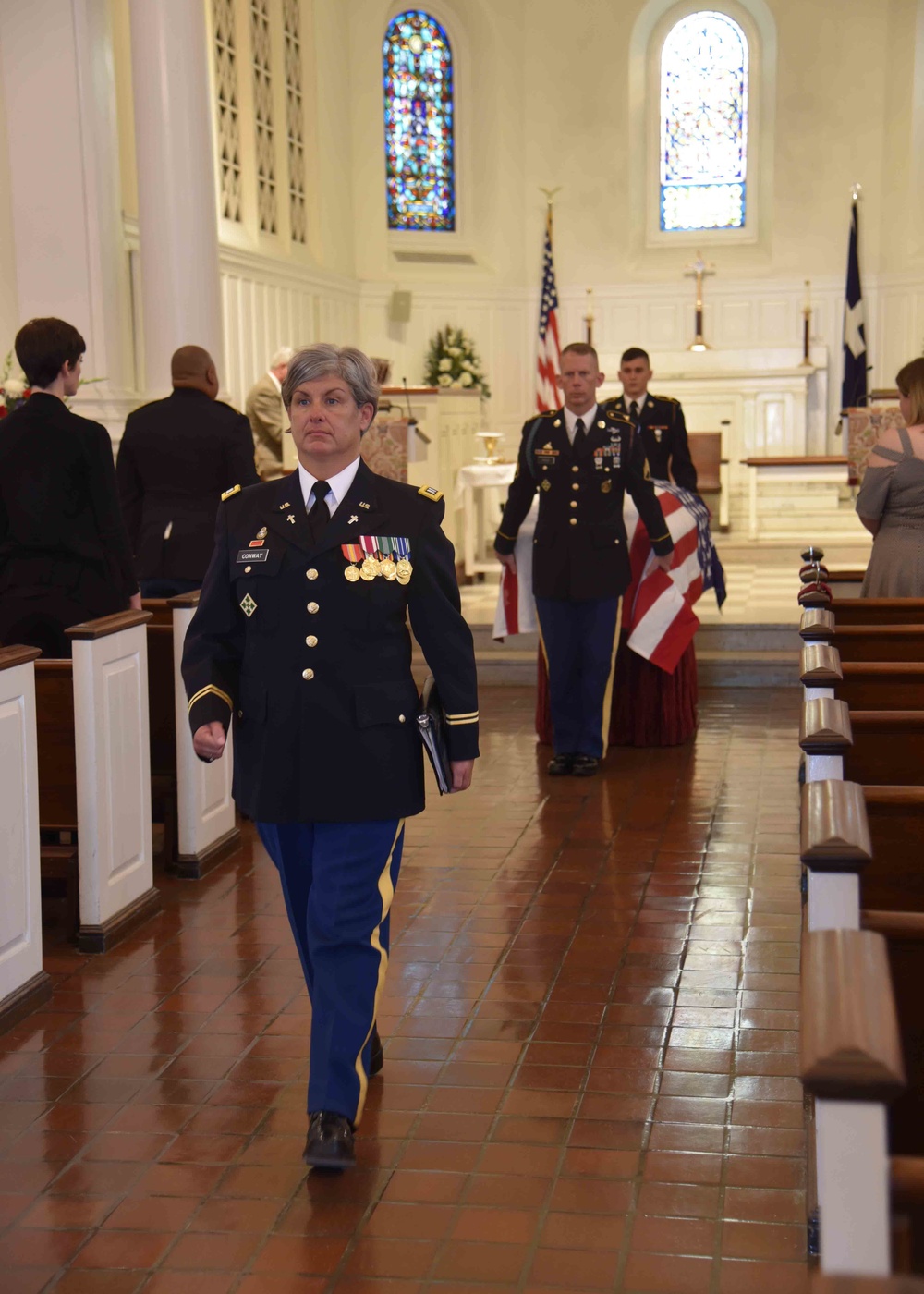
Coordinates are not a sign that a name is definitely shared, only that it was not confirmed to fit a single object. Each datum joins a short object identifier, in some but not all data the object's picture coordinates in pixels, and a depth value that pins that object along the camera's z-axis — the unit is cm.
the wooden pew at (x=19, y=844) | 358
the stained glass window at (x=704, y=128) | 1561
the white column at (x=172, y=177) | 789
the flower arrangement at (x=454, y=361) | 1461
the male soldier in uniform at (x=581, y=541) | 588
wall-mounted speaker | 1470
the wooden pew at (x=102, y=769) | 408
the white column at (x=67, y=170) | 806
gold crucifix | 1477
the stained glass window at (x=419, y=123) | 1491
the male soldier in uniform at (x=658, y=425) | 709
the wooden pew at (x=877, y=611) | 460
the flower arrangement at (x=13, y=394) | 529
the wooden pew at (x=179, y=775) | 477
